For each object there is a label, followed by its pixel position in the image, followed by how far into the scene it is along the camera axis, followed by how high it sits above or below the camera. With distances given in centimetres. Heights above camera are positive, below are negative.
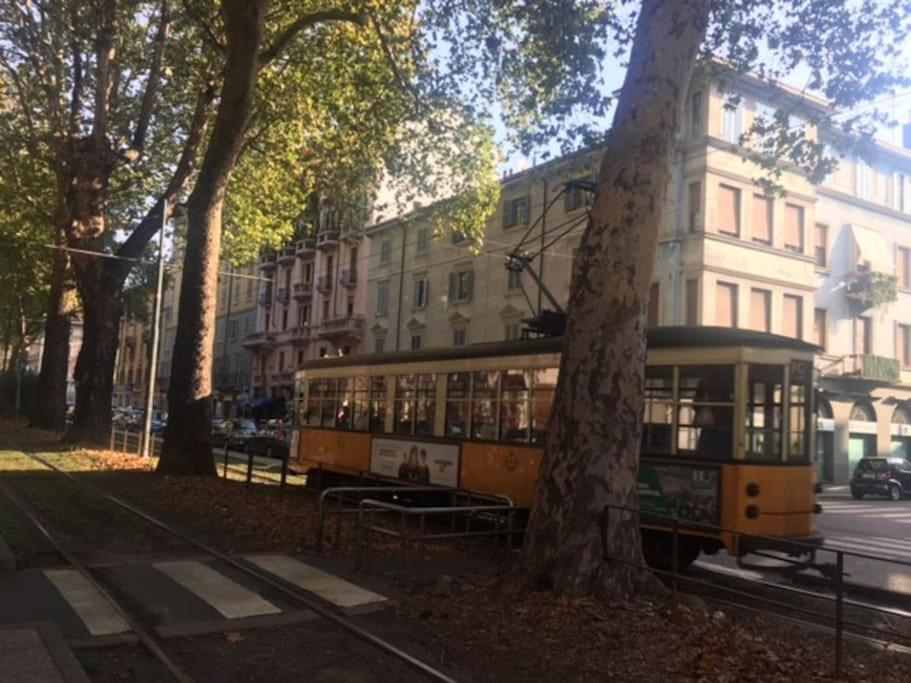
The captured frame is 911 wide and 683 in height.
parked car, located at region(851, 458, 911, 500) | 2883 -114
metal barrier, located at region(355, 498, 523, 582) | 817 -115
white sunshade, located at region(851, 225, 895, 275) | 3500 +849
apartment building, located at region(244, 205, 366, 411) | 5047 +739
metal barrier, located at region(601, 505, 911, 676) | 579 -118
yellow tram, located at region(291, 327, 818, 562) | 976 +5
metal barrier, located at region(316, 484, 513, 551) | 962 -108
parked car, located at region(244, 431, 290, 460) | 3234 -126
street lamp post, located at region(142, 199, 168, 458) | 2270 +157
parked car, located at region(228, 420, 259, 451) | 3541 -98
